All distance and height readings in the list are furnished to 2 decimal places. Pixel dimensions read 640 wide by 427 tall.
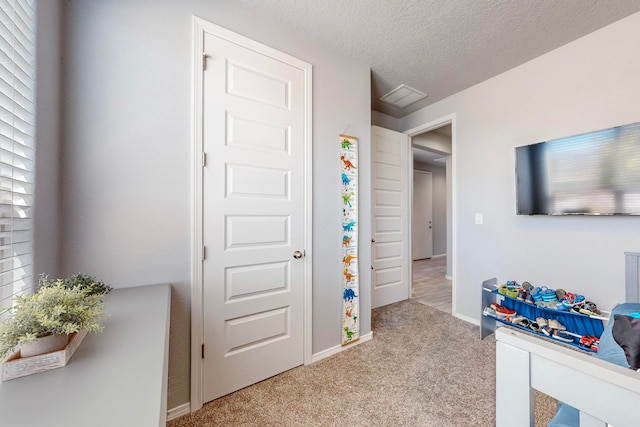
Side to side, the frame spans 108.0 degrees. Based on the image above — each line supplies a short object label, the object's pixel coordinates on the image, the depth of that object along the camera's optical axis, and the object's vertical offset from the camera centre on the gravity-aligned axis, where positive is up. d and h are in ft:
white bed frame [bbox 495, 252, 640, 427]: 1.60 -1.29
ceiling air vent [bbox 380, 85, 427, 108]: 9.11 +4.98
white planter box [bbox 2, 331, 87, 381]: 1.94 -1.26
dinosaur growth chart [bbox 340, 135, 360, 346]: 7.00 -0.64
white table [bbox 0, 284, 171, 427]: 1.53 -1.33
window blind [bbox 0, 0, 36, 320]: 2.64 +0.90
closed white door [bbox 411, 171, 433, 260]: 20.53 +0.17
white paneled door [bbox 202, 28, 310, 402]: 5.02 +0.05
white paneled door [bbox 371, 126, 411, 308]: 10.27 +0.00
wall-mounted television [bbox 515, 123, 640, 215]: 5.43 +1.12
